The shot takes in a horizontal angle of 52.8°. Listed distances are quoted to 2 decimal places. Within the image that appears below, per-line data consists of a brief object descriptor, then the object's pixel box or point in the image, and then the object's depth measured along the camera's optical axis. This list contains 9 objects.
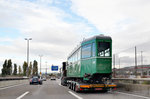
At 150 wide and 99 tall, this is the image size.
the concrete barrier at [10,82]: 19.50
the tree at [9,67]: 73.49
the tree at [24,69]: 83.49
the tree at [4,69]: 72.54
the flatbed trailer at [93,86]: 11.31
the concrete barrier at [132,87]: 10.12
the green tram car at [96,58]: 10.98
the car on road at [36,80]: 27.04
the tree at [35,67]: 90.32
